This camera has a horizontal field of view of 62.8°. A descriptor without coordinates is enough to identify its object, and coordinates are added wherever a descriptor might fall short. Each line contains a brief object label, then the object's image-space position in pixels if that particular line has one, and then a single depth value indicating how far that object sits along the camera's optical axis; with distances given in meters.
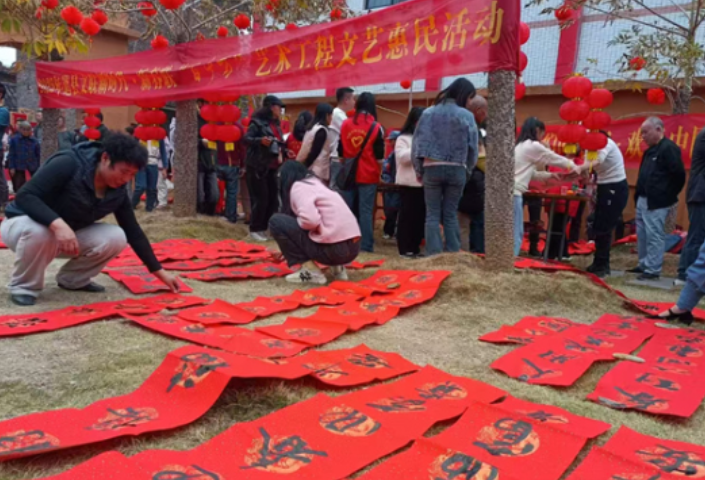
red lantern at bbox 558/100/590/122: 5.50
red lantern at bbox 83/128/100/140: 8.23
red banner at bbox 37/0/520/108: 3.96
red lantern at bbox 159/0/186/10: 5.62
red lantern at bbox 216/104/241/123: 6.35
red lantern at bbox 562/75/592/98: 5.48
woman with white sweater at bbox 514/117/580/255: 5.17
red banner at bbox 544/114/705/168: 6.90
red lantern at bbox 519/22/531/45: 4.68
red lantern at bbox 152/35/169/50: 7.60
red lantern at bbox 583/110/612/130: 5.34
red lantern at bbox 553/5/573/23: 6.27
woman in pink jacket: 3.88
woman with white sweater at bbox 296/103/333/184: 5.46
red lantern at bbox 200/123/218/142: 6.40
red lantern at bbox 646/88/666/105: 7.35
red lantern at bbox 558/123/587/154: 5.48
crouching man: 2.96
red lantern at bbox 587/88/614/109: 5.46
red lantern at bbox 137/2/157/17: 6.88
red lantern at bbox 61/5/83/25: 5.92
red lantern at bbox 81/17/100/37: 6.34
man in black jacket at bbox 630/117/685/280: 5.06
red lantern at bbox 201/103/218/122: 6.36
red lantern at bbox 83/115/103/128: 8.31
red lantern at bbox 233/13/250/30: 7.35
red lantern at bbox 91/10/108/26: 6.60
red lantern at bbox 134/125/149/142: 7.09
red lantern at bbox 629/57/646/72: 6.34
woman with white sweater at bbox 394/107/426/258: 5.43
